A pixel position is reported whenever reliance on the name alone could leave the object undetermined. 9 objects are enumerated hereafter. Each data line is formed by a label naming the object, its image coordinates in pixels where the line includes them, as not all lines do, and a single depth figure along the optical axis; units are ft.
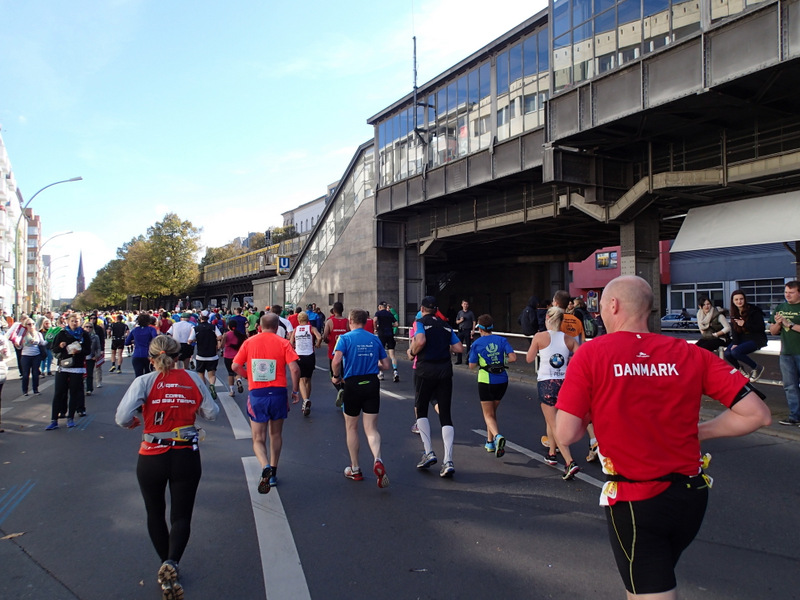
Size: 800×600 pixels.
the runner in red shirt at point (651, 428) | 7.02
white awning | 47.57
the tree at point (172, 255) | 179.52
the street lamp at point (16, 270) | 103.60
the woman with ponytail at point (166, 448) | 11.96
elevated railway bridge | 43.19
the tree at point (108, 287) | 235.81
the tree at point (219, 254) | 239.30
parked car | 120.78
